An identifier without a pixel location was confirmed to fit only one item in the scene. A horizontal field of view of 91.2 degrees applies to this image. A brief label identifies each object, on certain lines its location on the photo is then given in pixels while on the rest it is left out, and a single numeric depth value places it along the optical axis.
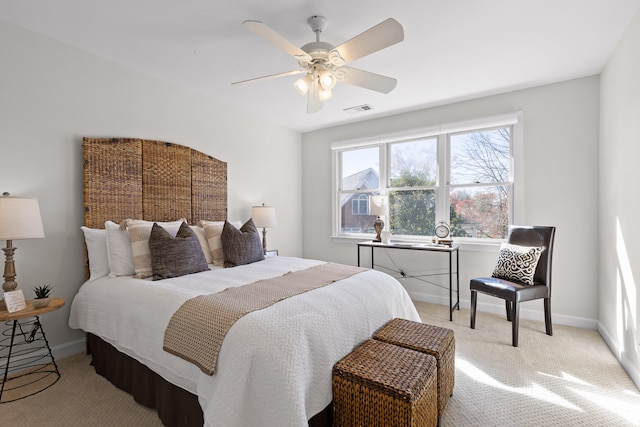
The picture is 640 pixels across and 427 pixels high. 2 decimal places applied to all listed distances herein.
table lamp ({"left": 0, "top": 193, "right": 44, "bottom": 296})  1.98
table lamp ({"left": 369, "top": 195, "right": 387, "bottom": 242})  4.22
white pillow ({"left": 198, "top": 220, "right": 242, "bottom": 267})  2.98
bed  1.38
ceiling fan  1.81
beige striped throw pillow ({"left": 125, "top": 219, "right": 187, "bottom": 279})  2.42
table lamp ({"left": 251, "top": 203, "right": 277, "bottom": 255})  4.04
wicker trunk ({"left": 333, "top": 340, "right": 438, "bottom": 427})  1.37
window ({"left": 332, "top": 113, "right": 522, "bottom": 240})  3.70
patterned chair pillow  2.95
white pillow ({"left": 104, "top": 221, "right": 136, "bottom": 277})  2.46
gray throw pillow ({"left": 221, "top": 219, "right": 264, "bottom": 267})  2.90
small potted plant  2.15
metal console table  3.50
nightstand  2.12
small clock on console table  3.79
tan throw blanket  1.53
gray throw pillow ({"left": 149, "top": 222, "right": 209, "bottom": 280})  2.37
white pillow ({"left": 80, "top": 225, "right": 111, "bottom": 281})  2.54
